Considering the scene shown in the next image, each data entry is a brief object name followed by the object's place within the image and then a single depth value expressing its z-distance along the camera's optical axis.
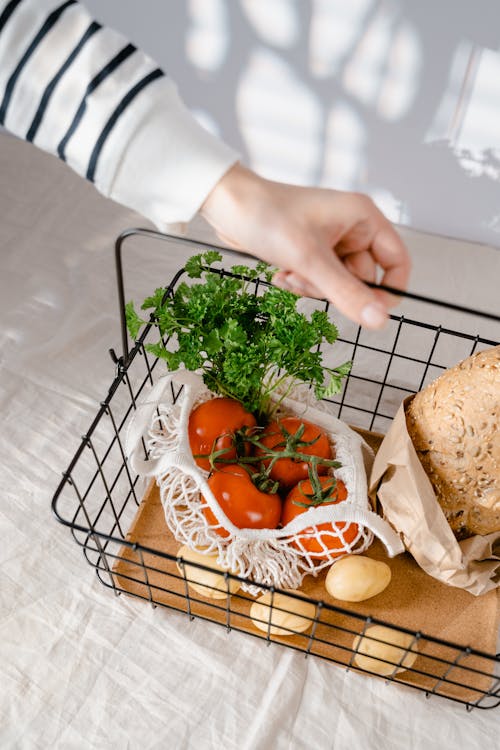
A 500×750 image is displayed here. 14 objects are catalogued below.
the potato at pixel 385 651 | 0.56
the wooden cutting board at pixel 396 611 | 0.58
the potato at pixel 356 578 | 0.60
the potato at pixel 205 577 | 0.60
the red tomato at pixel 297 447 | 0.63
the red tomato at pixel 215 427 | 0.64
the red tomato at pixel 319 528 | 0.60
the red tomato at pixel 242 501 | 0.60
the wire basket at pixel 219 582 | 0.57
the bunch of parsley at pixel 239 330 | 0.61
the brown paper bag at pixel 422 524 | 0.60
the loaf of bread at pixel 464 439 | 0.57
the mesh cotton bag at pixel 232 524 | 0.59
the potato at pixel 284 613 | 0.58
